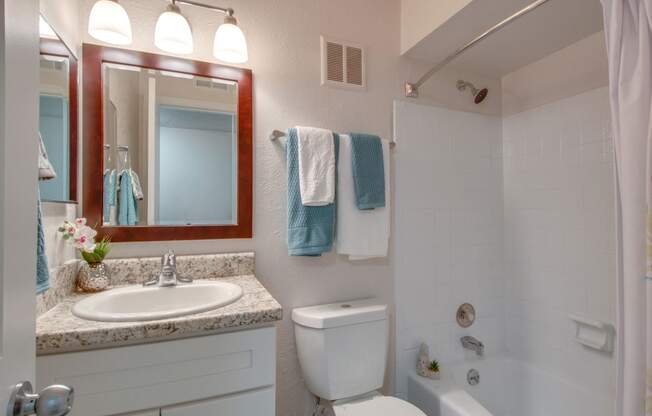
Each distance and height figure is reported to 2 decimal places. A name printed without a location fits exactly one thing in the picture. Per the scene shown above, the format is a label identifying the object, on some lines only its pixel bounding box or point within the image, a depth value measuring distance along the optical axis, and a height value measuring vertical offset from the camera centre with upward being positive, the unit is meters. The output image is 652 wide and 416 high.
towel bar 1.42 +0.35
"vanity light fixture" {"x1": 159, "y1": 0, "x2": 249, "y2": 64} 1.21 +0.71
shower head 1.85 +0.71
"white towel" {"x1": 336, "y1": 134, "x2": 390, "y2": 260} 1.47 -0.06
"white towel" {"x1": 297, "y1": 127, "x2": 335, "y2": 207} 1.36 +0.20
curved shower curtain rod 1.10 +0.70
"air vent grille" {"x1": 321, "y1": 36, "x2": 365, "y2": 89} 1.57 +0.74
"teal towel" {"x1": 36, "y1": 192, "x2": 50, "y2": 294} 0.64 -0.11
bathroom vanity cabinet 0.79 -0.44
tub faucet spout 1.80 -0.77
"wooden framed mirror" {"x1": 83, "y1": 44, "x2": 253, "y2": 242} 1.23 +0.28
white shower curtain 0.76 +0.06
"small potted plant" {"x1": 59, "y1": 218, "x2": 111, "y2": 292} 1.07 -0.15
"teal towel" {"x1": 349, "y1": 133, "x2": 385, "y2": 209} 1.46 +0.19
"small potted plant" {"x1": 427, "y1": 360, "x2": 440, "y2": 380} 1.61 -0.83
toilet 1.31 -0.63
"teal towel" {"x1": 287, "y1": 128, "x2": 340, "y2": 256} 1.38 -0.05
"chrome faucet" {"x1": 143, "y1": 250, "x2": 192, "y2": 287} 1.19 -0.24
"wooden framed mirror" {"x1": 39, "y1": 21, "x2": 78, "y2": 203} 0.96 +0.33
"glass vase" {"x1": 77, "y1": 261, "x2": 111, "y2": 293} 1.12 -0.23
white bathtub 1.45 -0.96
